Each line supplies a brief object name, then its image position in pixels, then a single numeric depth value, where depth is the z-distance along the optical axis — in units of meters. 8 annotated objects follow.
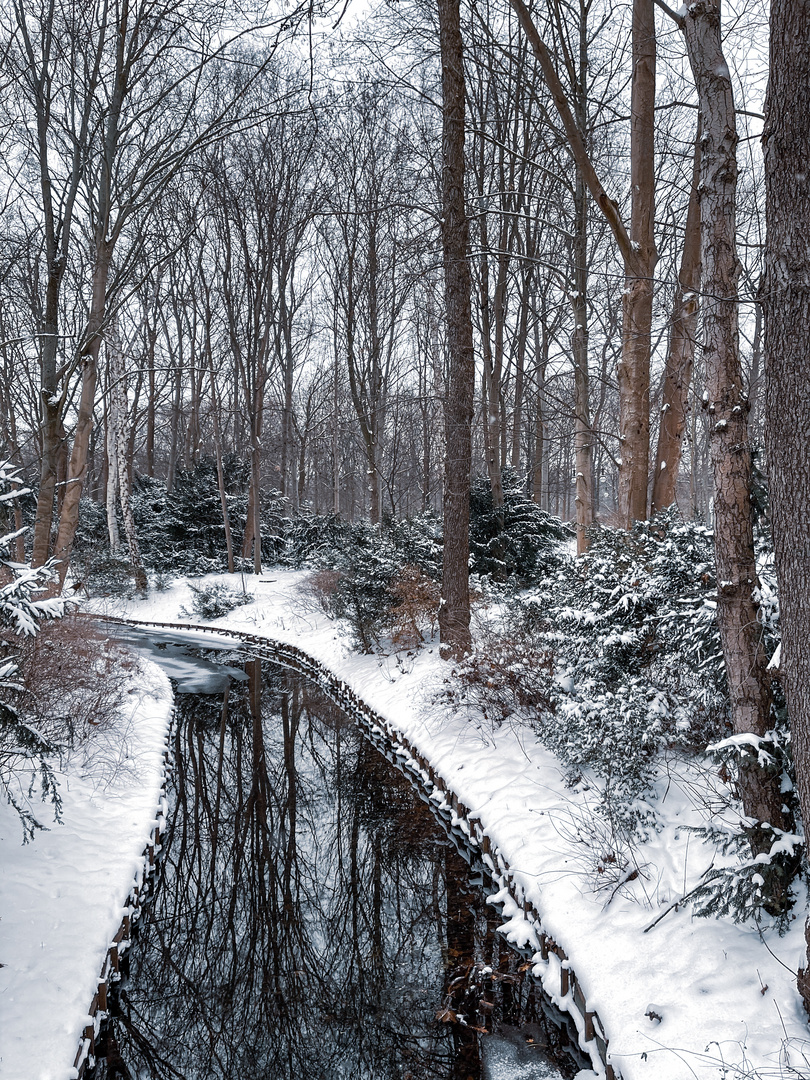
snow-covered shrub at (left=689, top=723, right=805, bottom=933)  3.38
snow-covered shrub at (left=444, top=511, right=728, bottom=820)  4.59
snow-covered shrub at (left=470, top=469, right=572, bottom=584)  13.50
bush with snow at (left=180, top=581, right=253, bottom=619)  19.77
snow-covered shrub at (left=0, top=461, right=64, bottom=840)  3.95
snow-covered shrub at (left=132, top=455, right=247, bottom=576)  23.66
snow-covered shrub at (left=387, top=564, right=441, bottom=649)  10.53
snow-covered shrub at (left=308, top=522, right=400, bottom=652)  11.81
